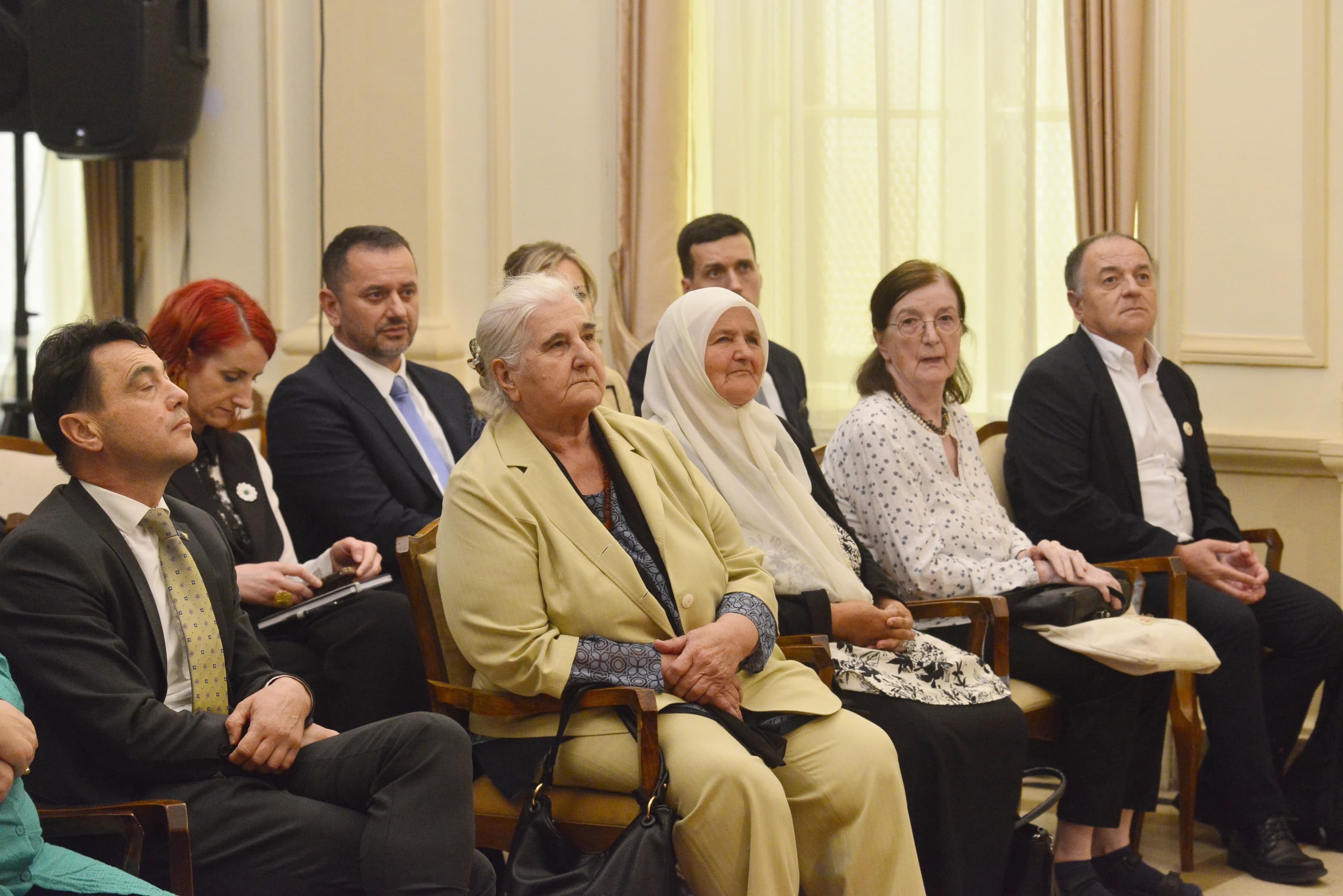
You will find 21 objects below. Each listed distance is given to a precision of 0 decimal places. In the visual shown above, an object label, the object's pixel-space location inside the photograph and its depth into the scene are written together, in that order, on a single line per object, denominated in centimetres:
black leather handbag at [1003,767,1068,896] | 526
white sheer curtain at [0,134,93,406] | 982
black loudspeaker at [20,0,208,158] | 820
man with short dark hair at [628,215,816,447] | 798
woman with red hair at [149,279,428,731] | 551
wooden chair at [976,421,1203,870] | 656
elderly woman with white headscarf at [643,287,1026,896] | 525
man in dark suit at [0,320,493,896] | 392
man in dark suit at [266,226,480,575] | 621
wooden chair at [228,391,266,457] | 782
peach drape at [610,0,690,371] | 897
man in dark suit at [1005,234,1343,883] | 664
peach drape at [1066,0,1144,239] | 826
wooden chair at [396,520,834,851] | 449
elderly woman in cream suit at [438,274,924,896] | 441
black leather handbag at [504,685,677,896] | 416
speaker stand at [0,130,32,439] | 898
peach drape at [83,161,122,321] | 946
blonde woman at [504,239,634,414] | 726
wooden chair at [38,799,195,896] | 366
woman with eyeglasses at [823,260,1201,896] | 599
